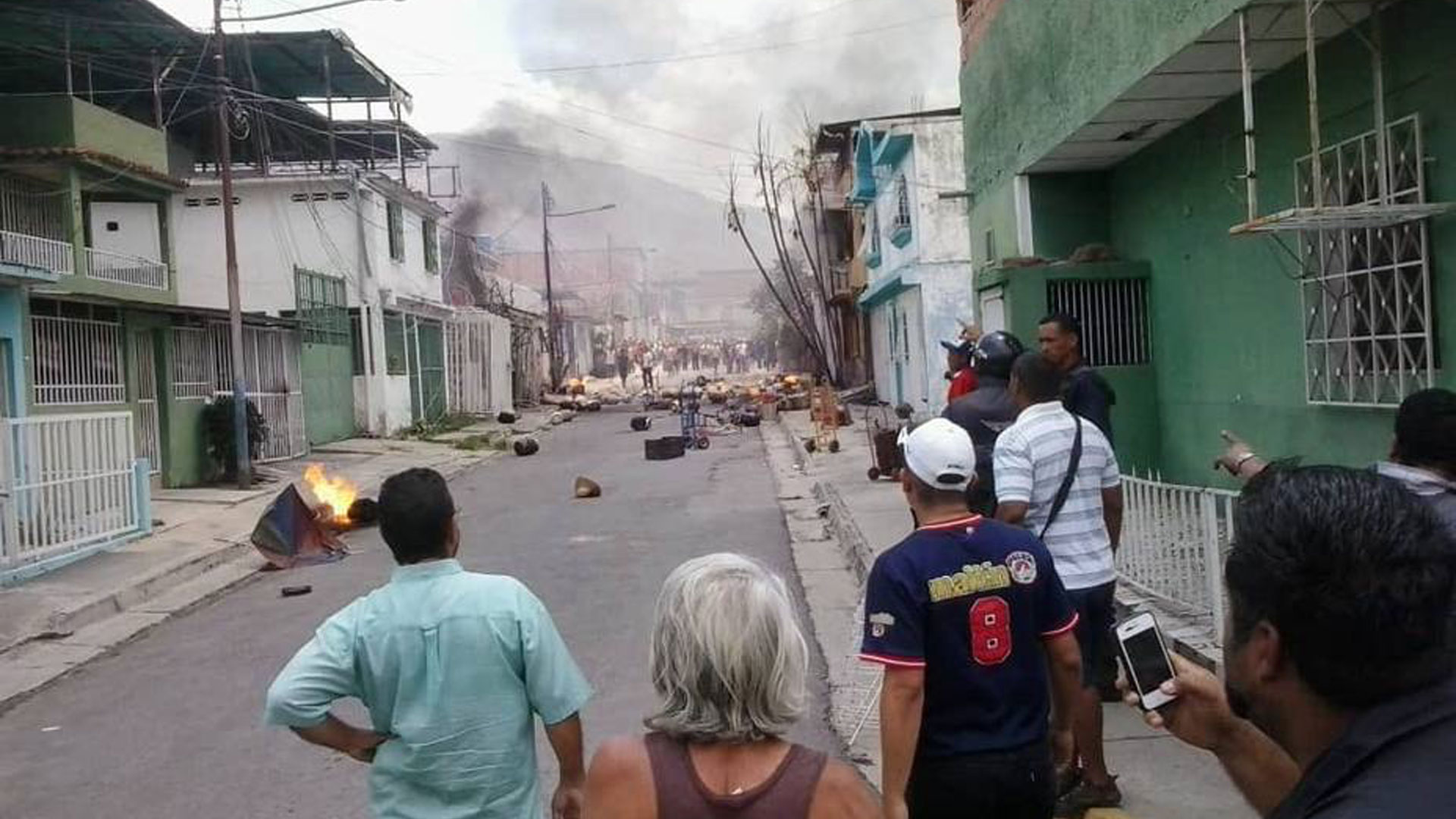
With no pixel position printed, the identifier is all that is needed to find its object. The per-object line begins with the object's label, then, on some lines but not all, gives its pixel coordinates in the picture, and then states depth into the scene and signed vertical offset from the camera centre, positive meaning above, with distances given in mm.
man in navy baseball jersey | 2926 -708
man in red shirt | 7164 +92
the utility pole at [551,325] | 47375 +3218
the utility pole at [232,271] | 17266 +2156
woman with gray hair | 1995 -573
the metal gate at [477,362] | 34625 +1347
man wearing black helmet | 5211 -114
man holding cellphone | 1241 -295
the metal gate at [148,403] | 17047 +315
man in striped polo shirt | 4293 -417
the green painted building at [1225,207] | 6562 +1192
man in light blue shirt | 2811 -632
